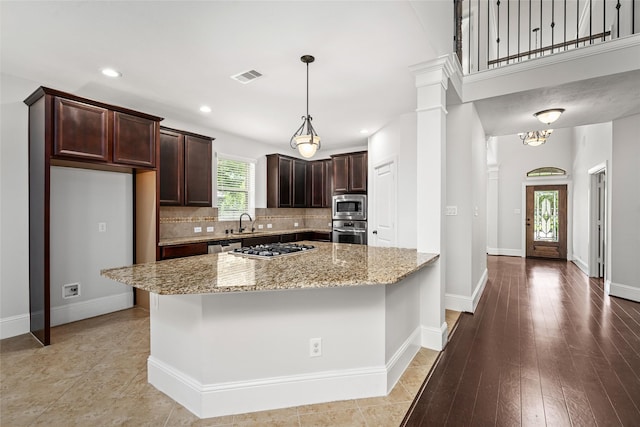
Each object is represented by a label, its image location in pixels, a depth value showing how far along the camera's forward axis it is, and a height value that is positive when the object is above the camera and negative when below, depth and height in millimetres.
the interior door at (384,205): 4660 +109
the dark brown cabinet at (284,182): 5969 +612
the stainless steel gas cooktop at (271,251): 2572 -346
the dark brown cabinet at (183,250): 3816 -496
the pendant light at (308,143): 2936 +673
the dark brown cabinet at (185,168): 4086 +620
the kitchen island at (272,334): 1848 -790
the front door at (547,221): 7671 -234
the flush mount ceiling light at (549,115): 3832 +1235
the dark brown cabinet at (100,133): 2920 +836
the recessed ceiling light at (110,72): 2957 +1373
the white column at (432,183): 2756 +261
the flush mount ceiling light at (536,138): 6523 +1588
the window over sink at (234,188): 5340 +440
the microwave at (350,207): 5605 +97
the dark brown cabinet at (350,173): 5645 +747
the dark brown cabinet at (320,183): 6422 +611
